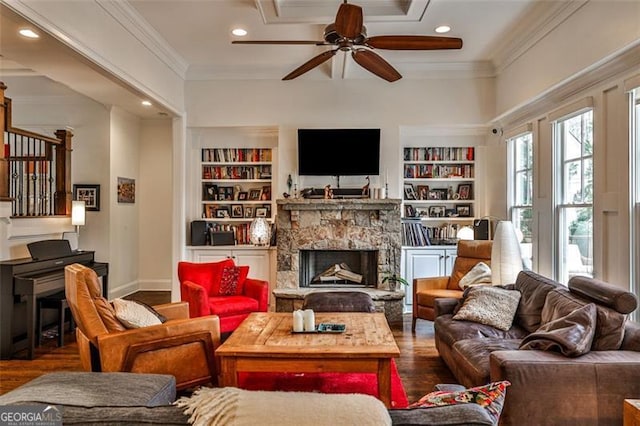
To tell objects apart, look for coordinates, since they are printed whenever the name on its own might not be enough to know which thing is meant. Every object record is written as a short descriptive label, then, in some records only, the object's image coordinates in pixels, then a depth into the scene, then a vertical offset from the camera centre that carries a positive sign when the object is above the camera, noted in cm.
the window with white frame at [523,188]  487 +34
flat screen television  557 +87
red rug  313 -131
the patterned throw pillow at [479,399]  117 -53
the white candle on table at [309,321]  304 -77
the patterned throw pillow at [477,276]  456 -67
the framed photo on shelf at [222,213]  616 +5
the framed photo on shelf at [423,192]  605 +35
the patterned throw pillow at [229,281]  453 -71
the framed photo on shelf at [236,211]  621 +8
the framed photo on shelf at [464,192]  602 +35
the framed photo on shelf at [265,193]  616 +34
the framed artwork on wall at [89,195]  612 +32
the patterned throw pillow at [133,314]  285 -68
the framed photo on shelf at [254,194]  619 +33
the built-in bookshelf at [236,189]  613 +41
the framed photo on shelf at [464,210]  604 +9
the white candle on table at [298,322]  301 -77
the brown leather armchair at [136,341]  271 -85
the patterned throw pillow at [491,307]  334 -75
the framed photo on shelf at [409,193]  600 +33
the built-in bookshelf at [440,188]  600 +41
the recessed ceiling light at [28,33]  303 +137
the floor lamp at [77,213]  529 +5
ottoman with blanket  94 -46
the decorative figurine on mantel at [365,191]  562 +34
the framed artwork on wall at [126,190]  643 +42
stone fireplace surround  549 -21
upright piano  389 -72
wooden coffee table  259 -88
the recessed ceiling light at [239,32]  441 +198
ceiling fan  271 +128
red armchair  401 -79
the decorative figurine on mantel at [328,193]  557 +31
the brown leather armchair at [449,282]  461 -77
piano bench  417 -93
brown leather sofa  223 -85
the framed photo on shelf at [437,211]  606 +7
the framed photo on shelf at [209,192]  614 +36
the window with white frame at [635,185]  301 +22
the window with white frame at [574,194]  369 +20
